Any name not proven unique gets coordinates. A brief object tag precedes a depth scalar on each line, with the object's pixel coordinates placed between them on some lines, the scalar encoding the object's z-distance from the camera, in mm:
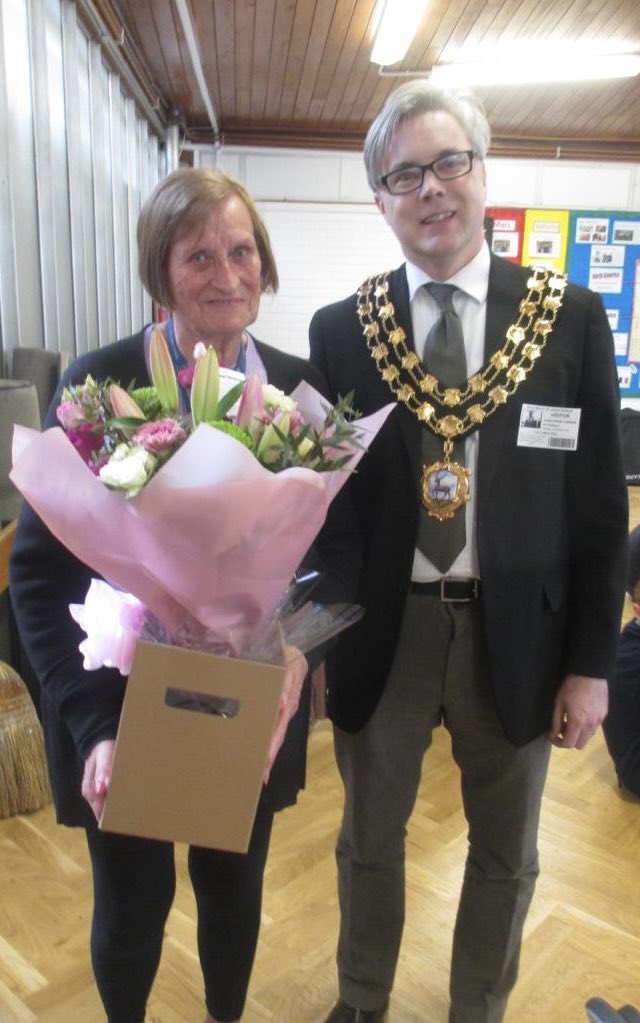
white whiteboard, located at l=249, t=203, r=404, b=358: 7113
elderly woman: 1062
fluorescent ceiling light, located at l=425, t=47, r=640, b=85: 5055
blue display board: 7277
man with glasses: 1225
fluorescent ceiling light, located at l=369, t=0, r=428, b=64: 4195
